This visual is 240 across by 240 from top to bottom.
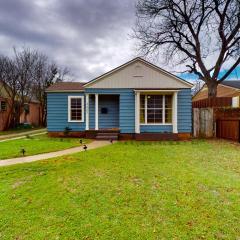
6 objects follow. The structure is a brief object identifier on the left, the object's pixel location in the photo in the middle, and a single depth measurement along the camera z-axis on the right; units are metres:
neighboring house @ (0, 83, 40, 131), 19.65
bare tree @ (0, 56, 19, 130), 19.78
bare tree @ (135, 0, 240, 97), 16.02
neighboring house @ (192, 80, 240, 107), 19.54
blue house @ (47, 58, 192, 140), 12.14
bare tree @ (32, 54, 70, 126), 25.60
